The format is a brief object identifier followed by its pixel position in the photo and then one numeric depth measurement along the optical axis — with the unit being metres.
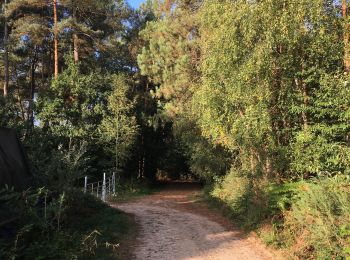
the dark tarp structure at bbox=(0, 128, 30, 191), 7.85
